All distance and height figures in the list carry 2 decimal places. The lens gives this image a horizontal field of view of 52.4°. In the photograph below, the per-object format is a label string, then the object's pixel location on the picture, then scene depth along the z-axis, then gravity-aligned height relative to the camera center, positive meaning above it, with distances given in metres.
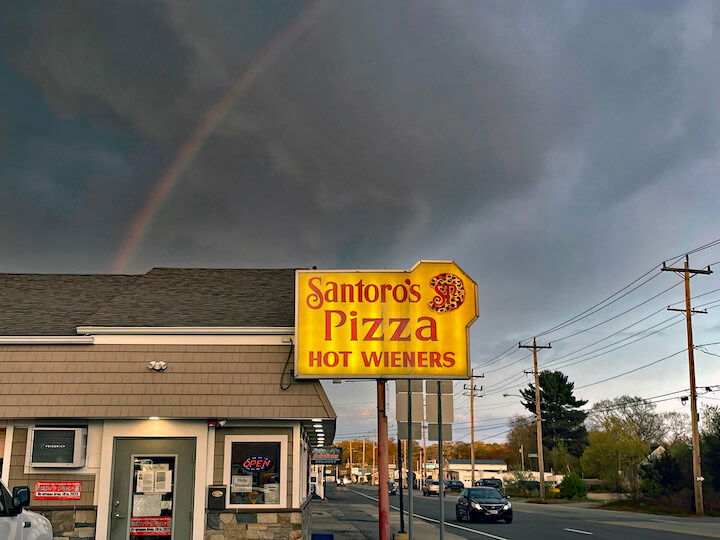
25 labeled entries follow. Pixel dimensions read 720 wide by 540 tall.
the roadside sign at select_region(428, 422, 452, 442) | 17.97 -0.12
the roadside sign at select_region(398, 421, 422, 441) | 19.73 -0.14
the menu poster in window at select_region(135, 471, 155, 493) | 14.90 -1.16
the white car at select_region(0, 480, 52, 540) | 8.84 -1.15
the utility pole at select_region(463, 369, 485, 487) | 80.56 +0.99
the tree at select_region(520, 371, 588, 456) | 102.00 +1.70
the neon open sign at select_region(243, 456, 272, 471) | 14.92 -0.75
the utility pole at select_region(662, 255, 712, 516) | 39.72 +1.90
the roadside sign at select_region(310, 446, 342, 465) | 40.39 -1.76
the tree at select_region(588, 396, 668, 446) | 100.81 +1.45
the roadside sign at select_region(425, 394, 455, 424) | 17.50 +0.44
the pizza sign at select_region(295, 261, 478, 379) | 15.66 +2.22
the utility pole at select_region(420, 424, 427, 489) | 98.51 -6.96
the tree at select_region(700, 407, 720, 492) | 44.69 -1.56
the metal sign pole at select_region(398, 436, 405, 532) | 22.69 -1.73
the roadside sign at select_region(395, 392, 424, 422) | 18.56 +0.40
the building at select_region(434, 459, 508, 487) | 130.38 -7.50
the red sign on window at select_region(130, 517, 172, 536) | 14.73 -2.00
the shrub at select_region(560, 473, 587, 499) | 65.06 -5.44
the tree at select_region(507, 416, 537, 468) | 126.00 -1.84
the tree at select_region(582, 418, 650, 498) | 70.44 -2.49
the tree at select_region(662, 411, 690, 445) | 98.69 +0.09
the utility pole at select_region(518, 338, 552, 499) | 57.91 +0.83
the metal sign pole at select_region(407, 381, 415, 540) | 18.39 -0.63
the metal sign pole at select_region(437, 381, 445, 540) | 16.94 -0.60
